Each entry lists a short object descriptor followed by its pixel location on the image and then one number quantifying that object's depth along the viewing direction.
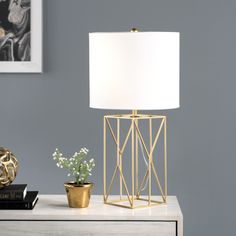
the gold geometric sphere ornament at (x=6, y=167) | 3.26
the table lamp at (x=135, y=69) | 3.03
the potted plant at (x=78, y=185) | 3.20
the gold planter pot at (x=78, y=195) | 3.20
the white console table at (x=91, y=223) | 3.07
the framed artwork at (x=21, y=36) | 3.77
